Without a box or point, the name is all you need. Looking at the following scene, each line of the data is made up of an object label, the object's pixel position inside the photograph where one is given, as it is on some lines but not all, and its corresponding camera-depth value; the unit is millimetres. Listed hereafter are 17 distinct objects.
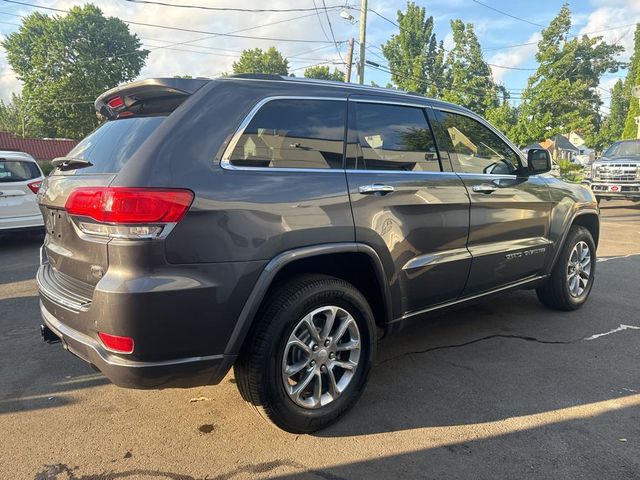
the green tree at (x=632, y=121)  33750
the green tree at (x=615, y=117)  54828
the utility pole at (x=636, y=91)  22145
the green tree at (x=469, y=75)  41375
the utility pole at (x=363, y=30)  20234
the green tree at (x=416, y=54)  47062
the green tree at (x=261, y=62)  70438
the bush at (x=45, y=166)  26536
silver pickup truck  14109
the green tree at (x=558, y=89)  32531
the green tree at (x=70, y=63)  44562
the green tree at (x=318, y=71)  75375
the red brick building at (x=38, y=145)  36803
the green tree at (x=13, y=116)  64875
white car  7816
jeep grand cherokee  2203
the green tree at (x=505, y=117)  33984
